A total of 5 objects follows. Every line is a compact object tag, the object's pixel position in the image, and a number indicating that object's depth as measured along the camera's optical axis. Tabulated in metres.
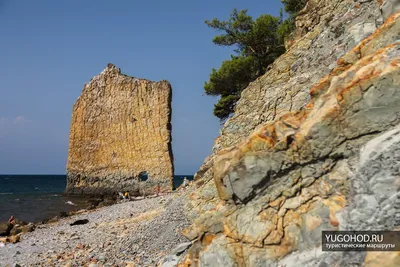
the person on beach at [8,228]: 16.86
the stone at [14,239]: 14.81
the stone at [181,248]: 7.53
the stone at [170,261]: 7.38
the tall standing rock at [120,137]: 35.16
